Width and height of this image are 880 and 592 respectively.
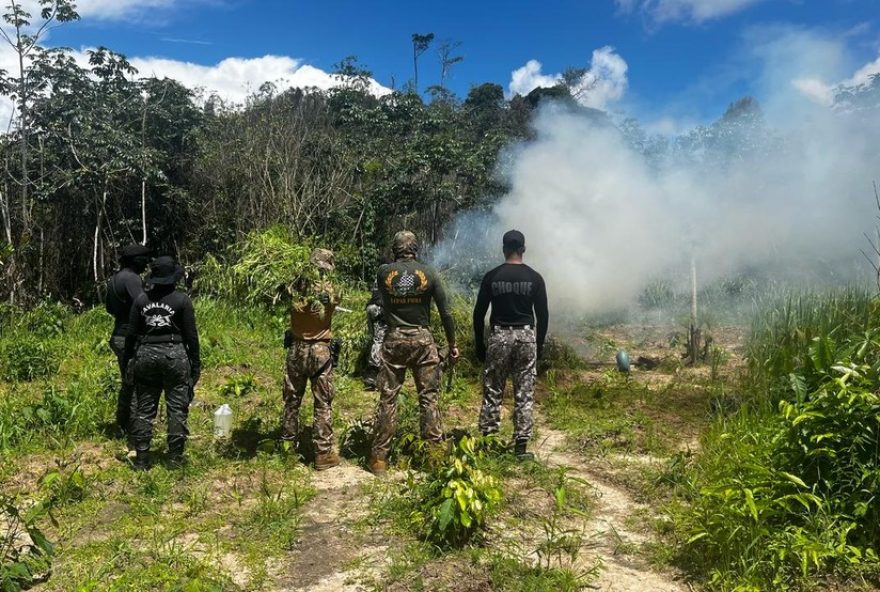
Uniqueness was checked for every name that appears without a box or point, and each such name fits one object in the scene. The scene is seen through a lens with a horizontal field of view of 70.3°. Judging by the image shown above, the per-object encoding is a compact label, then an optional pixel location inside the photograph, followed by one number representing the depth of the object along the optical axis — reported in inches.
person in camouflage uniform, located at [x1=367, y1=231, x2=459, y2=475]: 188.9
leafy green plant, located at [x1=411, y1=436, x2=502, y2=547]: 140.3
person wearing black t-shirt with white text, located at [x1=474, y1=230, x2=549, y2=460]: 196.1
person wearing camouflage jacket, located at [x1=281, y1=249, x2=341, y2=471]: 191.3
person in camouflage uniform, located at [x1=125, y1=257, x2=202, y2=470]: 179.2
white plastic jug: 218.4
